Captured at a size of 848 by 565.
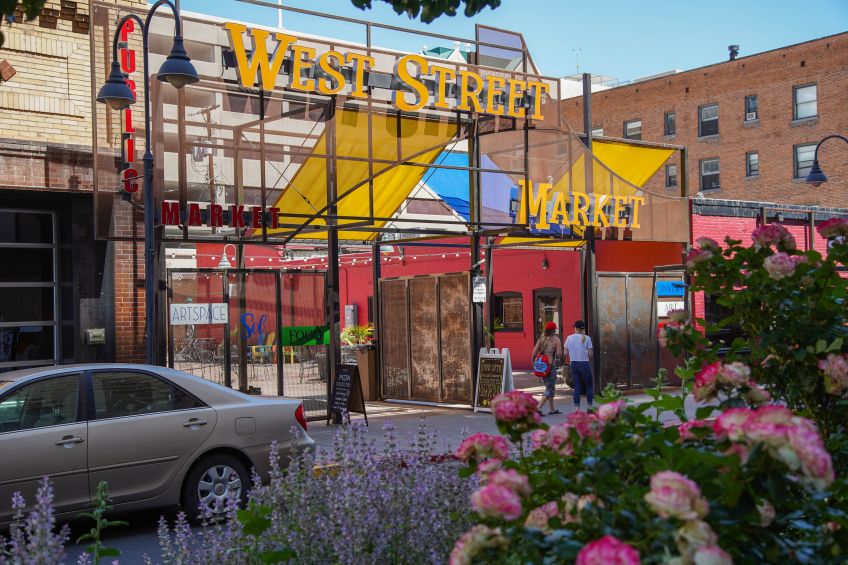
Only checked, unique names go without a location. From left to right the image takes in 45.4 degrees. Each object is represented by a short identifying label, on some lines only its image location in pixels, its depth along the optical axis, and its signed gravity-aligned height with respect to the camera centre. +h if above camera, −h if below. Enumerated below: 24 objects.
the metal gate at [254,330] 15.12 -0.49
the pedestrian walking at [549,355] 17.16 -1.07
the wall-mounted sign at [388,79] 14.77 +3.49
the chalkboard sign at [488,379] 18.00 -1.53
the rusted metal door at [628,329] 21.16 -0.82
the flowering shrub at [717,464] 2.53 -0.51
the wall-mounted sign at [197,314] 14.96 -0.22
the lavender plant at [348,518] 4.29 -0.98
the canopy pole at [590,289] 20.52 +0.04
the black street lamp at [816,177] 23.52 +2.54
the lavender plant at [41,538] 3.75 -0.88
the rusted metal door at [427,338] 19.42 -0.86
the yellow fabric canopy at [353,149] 16.14 +2.39
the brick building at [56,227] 15.07 +1.15
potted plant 20.95 -1.46
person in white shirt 17.83 -1.15
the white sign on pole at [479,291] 18.66 +0.05
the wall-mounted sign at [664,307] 22.08 -0.38
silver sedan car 8.21 -1.16
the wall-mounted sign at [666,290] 22.12 -0.01
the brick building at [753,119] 41.91 +7.63
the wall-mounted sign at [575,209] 18.41 +1.57
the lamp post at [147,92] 11.90 +2.51
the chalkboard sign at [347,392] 15.61 -1.49
